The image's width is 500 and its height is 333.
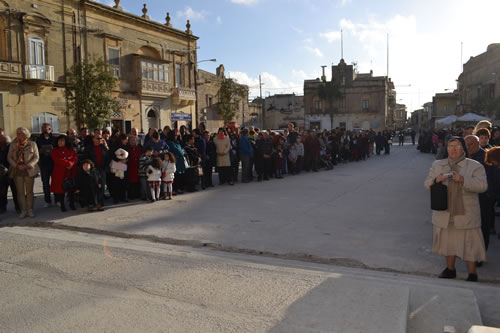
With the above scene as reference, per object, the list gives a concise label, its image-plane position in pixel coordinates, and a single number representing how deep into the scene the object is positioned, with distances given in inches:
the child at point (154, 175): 378.3
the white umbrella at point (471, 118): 942.9
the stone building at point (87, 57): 934.4
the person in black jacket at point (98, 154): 358.3
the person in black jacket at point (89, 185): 337.4
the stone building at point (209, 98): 1615.4
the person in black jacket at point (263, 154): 547.5
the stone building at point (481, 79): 1680.0
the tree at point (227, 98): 1669.5
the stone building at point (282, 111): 2657.5
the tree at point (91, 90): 983.0
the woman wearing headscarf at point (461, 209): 174.7
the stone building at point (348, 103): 2395.4
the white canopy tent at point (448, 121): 1102.8
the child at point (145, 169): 387.2
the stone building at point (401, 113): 5407.5
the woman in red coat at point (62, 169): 346.3
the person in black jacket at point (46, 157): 374.9
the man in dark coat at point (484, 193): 203.4
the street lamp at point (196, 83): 1462.7
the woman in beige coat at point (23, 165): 321.7
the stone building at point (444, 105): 2783.0
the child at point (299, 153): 643.9
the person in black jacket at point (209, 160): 477.9
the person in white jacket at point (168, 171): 391.5
